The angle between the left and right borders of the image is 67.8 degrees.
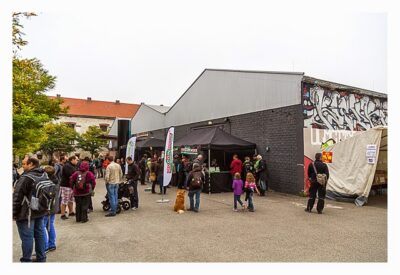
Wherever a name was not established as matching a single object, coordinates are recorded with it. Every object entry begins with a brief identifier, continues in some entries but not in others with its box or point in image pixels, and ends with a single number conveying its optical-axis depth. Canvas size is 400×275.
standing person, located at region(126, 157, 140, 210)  8.98
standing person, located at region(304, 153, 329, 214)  8.40
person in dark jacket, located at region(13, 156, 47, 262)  4.18
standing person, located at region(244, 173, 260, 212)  8.67
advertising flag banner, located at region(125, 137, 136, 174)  14.38
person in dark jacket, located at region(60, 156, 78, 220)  7.58
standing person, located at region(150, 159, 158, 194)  12.71
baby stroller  8.80
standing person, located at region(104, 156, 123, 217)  8.07
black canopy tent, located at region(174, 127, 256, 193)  12.76
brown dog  8.60
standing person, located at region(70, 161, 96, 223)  7.30
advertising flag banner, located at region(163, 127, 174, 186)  10.44
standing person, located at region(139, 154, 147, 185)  15.96
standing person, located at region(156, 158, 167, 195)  11.88
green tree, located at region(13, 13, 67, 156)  10.06
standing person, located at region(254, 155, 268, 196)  11.94
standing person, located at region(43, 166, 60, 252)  5.16
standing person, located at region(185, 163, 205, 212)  8.60
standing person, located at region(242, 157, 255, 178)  12.36
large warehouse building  12.02
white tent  9.58
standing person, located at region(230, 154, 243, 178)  12.59
